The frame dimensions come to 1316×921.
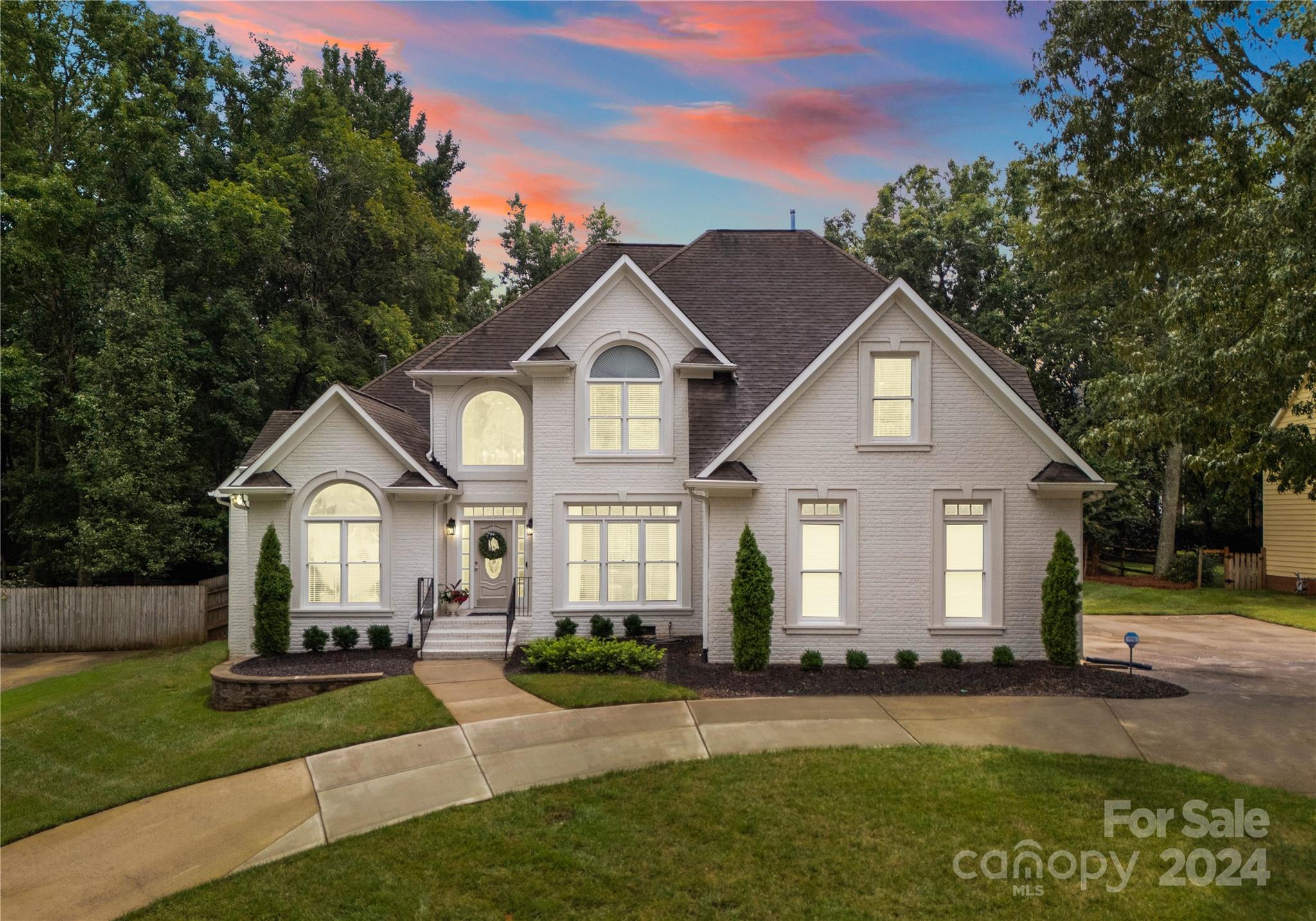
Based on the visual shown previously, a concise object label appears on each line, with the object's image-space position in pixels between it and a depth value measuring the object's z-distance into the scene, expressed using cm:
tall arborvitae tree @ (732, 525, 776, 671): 1233
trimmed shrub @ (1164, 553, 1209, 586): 2619
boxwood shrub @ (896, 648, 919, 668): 1269
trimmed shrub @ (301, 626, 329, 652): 1476
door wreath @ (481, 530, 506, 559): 1608
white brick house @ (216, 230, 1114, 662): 1295
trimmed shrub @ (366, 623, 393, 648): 1496
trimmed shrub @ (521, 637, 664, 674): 1236
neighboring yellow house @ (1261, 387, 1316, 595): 2381
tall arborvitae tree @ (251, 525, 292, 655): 1463
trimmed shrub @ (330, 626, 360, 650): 1496
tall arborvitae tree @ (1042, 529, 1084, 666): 1246
